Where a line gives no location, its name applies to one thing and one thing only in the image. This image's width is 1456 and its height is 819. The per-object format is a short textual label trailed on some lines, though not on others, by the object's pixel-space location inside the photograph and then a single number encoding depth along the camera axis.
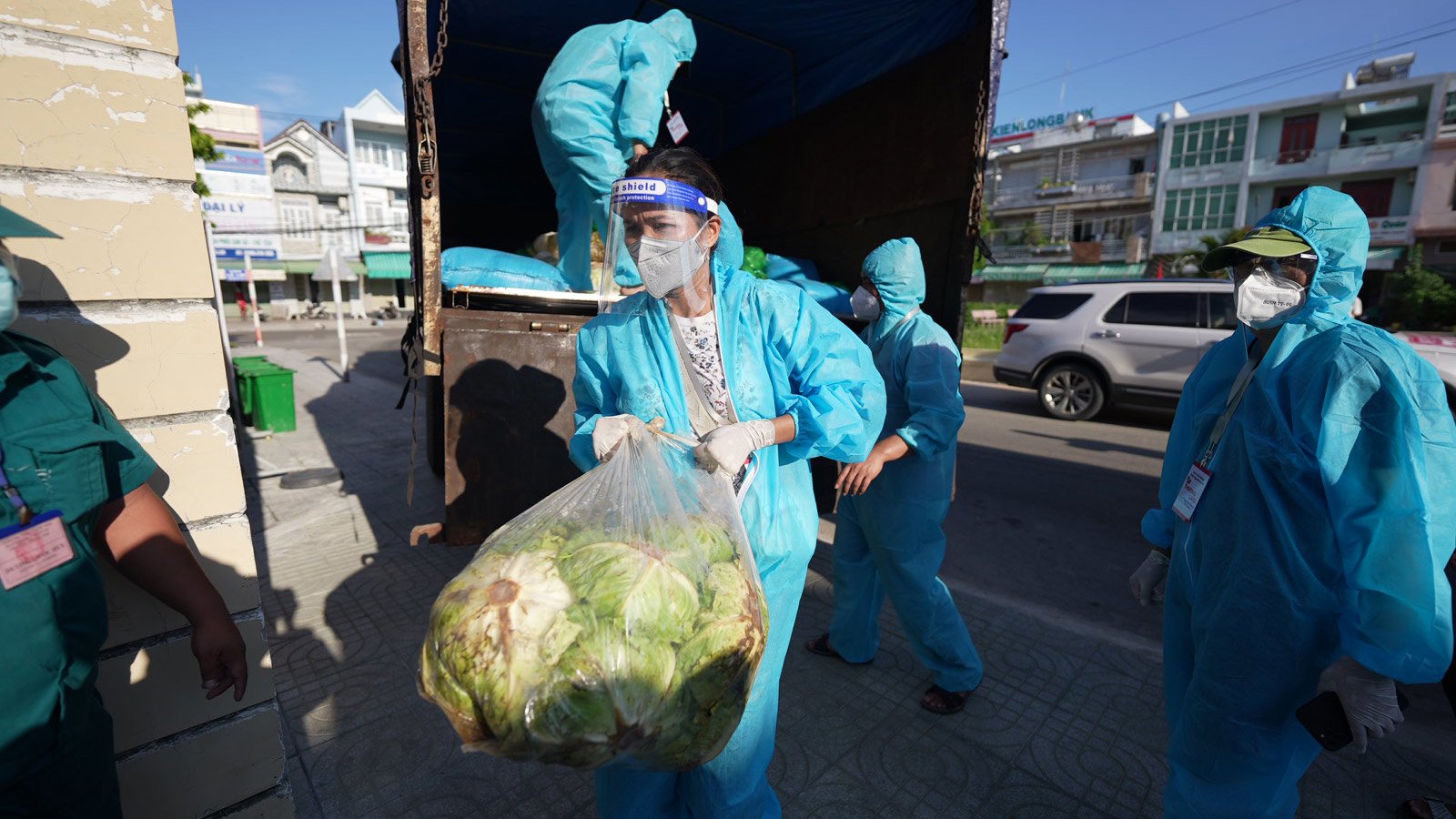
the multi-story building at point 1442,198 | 23.11
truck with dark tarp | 2.79
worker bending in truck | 3.32
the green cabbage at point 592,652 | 1.09
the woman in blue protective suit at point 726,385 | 1.59
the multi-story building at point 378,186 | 34.34
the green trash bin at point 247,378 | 7.14
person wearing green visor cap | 1.32
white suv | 8.10
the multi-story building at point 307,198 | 32.38
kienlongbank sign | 36.31
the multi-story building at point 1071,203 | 31.38
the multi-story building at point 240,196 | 29.50
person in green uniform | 1.12
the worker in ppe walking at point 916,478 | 2.55
